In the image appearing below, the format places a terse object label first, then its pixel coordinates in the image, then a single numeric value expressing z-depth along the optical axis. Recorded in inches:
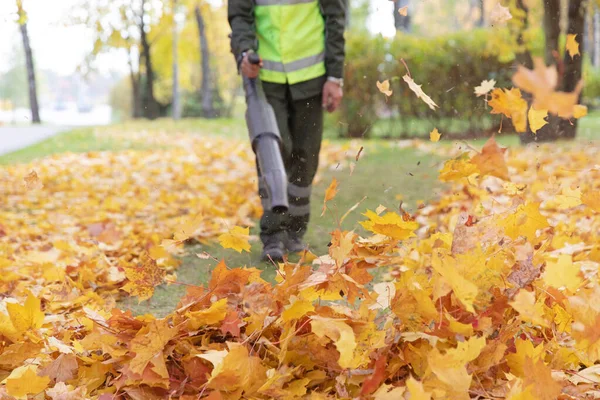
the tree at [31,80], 835.4
